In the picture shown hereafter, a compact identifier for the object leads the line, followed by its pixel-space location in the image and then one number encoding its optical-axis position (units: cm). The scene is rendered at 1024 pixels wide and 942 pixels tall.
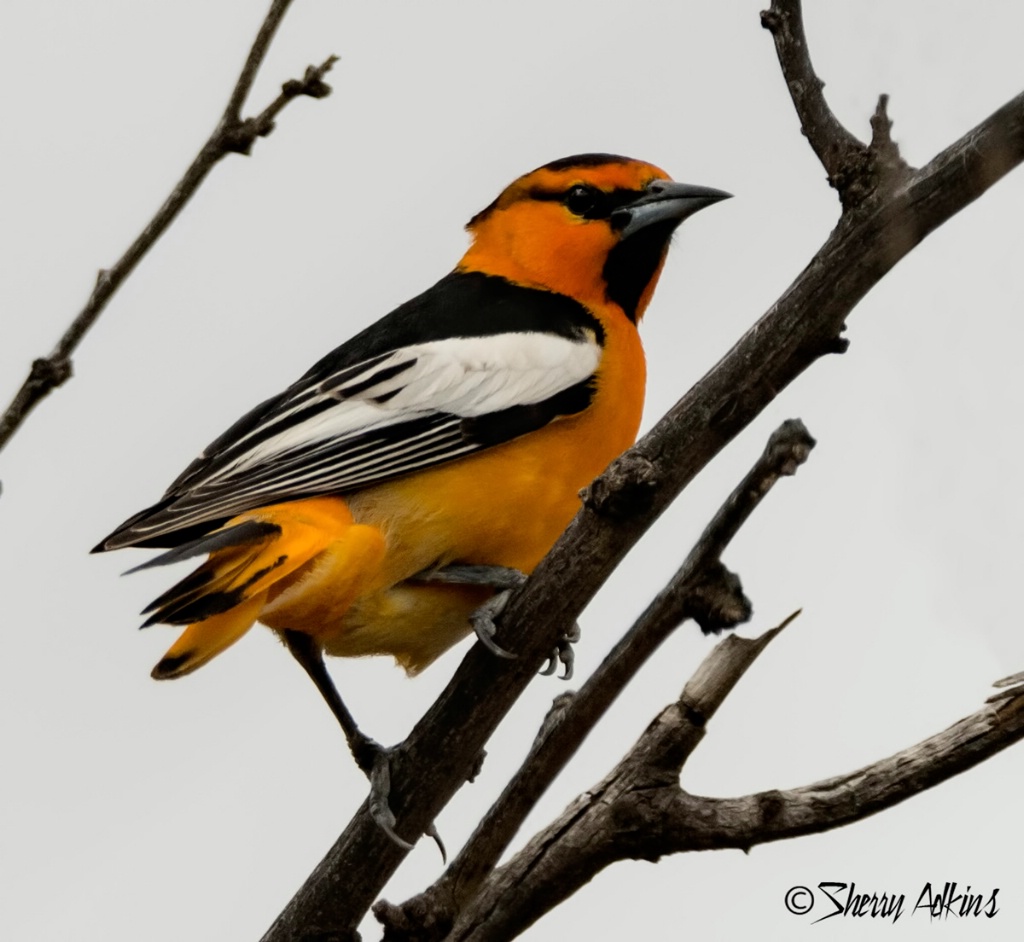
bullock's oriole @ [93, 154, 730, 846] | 786
